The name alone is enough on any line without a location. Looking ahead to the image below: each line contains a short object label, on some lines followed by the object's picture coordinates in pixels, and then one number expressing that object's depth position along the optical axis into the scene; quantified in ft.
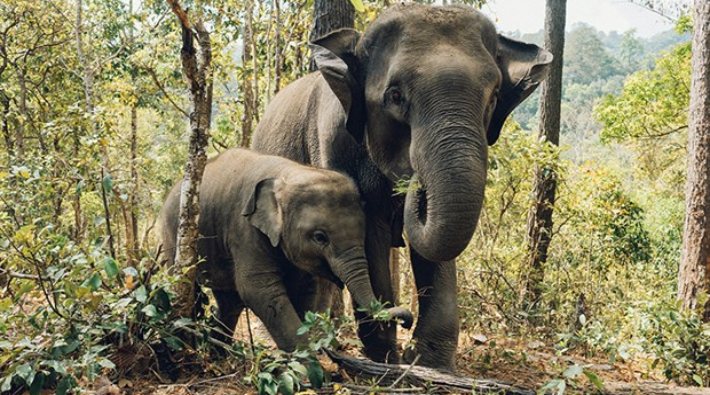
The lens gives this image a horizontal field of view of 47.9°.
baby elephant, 17.13
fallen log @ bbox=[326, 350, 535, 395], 14.57
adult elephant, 14.78
